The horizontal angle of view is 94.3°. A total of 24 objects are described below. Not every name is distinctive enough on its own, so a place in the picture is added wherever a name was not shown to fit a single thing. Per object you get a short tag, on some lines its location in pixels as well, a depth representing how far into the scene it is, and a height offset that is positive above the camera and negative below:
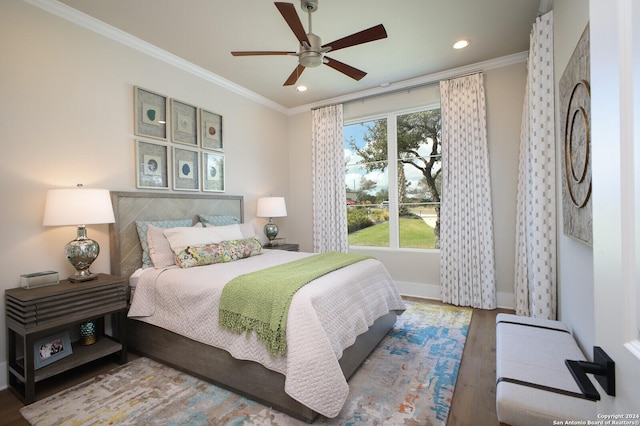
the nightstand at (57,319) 1.96 -0.73
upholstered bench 1.19 -0.80
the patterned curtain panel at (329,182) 4.63 +0.46
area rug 1.78 -1.23
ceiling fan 1.99 +1.26
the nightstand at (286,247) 4.29 -0.51
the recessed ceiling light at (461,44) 3.14 +1.77
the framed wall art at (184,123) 3.37 +1.07
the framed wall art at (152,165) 3.04 +0.53
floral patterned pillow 2.71 -0.38
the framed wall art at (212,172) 3.73 +0.54
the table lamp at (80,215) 2.19 +0.01
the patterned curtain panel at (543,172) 2.31 +0.28
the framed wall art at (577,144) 1.47 +0.35
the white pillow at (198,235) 2.89 -0.22
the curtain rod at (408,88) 3.76 +1.70
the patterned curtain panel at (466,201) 3.61 +0.10
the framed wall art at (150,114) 3.02 +1.07
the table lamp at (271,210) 4.27 +0.04
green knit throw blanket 1.76 -0.58
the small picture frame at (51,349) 2.12 -0.98
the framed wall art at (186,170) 3.40 +0.53
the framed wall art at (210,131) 3.69 +1.06
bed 1.68 -0.82
